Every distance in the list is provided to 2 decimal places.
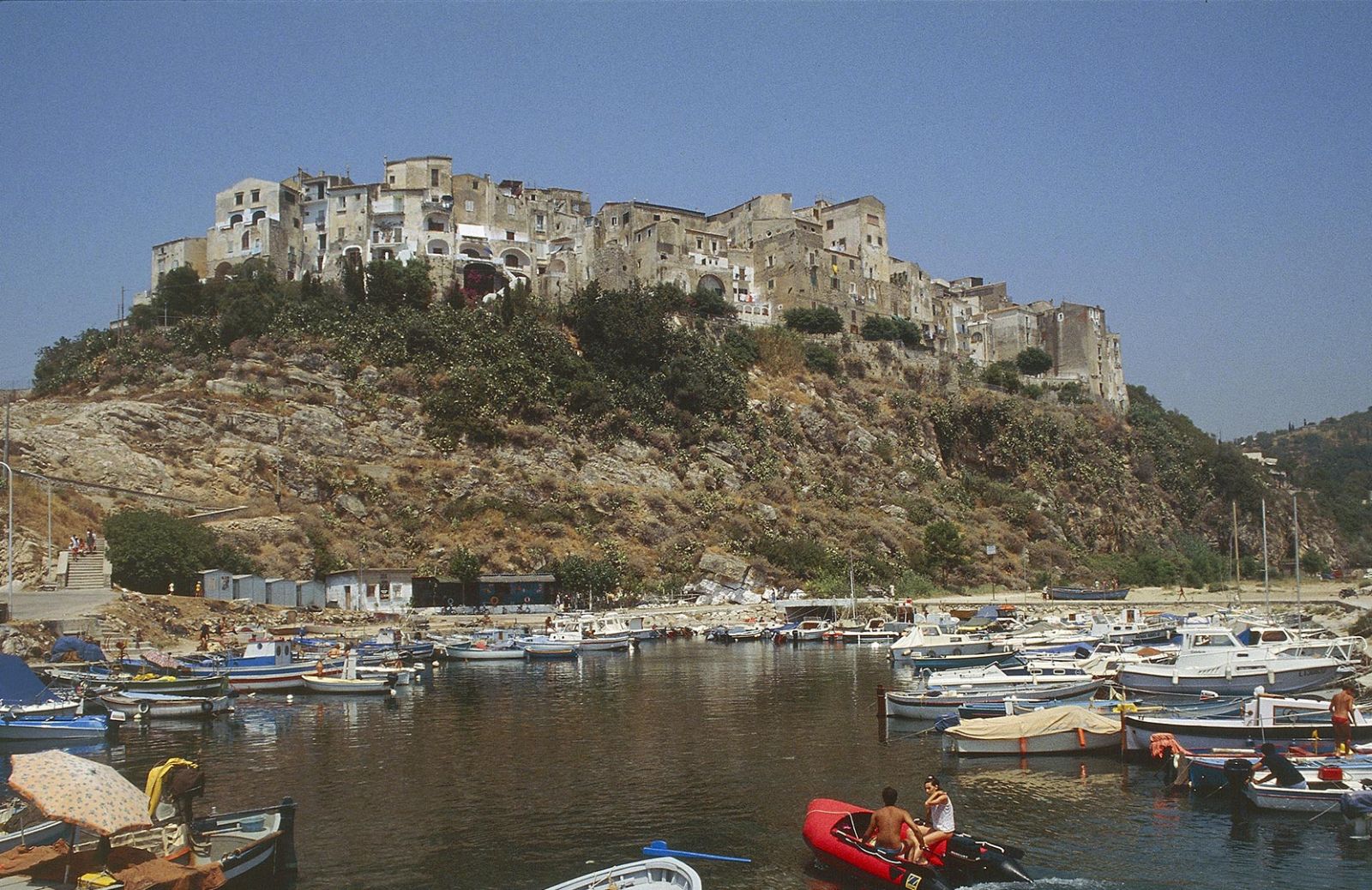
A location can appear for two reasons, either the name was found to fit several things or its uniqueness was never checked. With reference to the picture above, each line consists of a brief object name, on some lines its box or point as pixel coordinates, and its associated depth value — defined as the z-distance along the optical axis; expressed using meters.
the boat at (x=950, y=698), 29.97
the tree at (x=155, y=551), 50.59
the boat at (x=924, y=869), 16.22
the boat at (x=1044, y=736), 25.70
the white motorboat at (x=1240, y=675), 30.03
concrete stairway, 48.69
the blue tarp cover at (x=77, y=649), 38.12
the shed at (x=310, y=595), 57.50
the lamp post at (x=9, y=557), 40.83
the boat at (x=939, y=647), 42.84
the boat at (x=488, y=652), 51.06
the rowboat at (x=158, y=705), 32.50
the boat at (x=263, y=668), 39.22
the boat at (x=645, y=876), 14.36
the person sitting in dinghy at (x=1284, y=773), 19.83
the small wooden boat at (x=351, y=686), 38.44
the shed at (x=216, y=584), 52.56
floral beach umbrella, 14.24
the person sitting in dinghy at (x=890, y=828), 16.83
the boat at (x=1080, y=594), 71.75
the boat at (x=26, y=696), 28.55
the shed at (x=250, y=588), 54.47
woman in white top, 17.19
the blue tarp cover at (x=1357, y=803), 18.66
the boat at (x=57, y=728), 27.81
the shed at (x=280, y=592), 56.31
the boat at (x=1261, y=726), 23.00
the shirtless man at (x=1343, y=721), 21.27
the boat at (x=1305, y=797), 19.38
